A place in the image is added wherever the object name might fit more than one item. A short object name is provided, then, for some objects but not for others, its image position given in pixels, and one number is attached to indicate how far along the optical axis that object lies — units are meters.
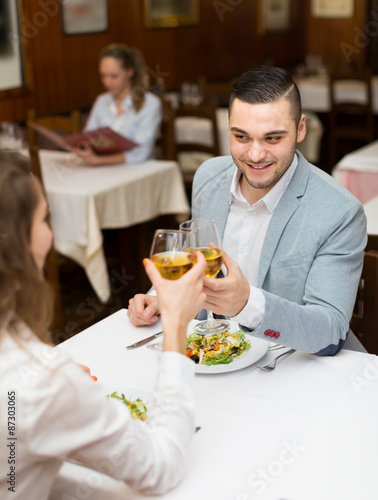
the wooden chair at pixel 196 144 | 4.57
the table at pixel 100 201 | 3.42
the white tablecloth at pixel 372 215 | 2.50
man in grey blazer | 1.47
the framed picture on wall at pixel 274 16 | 7.68
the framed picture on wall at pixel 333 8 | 7.89
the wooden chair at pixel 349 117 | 6.21
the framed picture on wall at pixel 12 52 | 4.82
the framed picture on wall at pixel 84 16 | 5.36
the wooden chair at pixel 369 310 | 1.73
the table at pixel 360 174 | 3.96
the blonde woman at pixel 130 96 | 4.35
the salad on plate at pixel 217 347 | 1.45
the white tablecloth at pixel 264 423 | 1.07
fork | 1.43
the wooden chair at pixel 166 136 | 4.40
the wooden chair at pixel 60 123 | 4.48
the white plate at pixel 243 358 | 1.41
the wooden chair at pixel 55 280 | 3.47
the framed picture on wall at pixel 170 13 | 6.10
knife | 1.56
